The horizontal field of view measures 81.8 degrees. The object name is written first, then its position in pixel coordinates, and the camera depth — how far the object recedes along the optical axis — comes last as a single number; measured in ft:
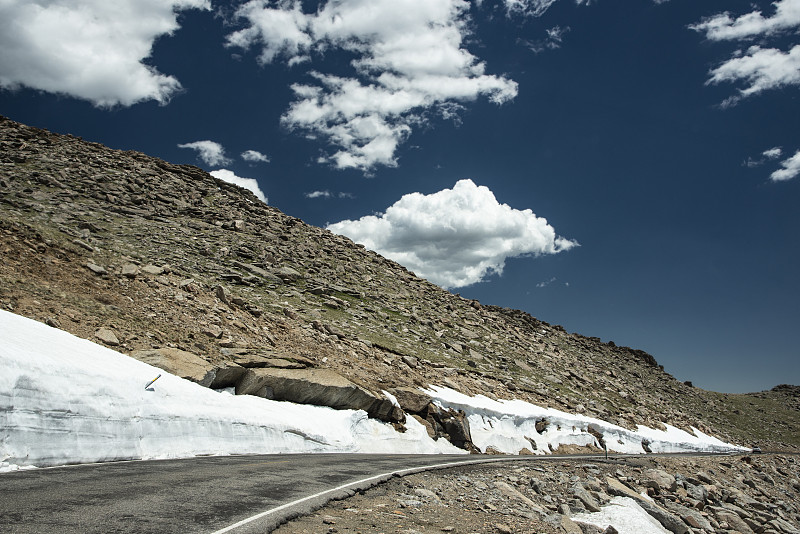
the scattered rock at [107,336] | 59.26
